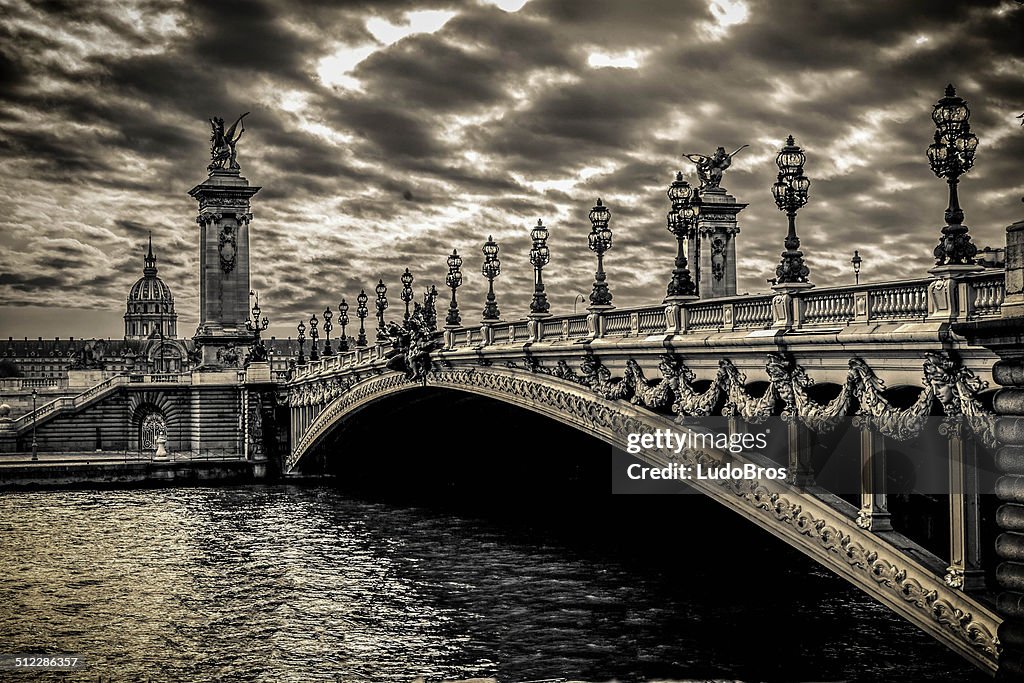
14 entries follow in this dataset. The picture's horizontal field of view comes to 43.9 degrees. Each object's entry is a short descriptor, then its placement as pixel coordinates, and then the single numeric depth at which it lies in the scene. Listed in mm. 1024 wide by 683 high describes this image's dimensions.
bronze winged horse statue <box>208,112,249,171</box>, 98000
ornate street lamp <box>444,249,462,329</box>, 47138
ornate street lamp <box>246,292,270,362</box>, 85938
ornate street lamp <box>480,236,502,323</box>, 43344
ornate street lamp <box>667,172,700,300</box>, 27562
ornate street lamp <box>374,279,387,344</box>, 60897
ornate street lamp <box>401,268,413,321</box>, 59162
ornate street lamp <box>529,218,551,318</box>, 38250
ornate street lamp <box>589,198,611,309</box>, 32219
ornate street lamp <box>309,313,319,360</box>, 82369
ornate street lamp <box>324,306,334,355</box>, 77375
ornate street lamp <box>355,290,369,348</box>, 67375
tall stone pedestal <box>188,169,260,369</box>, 95250
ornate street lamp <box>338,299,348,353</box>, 72500
